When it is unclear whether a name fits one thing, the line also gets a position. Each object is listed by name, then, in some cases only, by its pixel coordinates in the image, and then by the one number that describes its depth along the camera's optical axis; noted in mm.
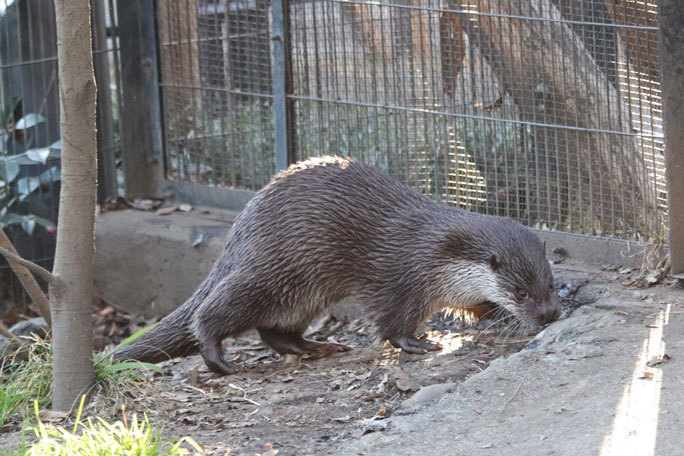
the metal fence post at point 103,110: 16172
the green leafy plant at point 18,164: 14977
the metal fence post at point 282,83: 14398
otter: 10844
